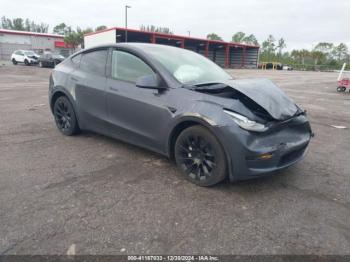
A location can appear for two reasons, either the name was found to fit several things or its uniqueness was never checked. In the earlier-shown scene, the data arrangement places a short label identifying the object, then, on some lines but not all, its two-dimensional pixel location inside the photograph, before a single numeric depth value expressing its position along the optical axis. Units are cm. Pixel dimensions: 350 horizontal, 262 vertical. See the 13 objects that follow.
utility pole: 3756
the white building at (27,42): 5312
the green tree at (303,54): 8900
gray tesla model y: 289
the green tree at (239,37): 11964
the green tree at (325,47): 10122
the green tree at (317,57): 8470
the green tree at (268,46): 10681
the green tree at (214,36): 11806
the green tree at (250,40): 11915
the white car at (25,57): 3043
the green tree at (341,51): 10050
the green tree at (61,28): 10895
